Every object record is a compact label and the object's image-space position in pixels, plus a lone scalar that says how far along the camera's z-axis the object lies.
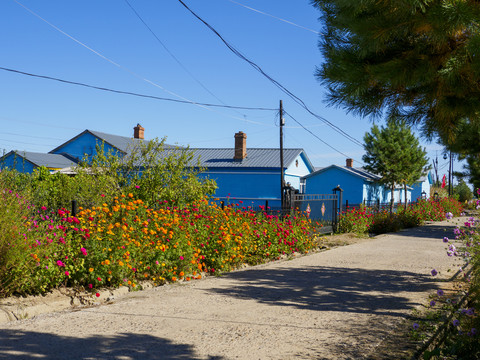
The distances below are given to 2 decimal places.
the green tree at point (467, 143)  10.90
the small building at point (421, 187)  56.00
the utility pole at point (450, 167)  61.74
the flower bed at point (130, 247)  6.16
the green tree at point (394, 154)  36.75
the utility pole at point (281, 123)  27.33
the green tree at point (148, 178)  14.09
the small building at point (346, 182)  38.91
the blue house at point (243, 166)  36.19
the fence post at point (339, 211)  18.23
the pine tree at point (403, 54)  5.19
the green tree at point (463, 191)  65.25
